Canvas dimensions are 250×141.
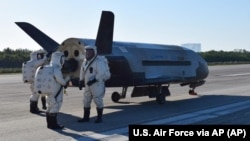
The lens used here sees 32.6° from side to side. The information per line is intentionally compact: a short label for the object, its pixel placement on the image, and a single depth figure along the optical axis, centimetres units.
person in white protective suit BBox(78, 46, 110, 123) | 1134
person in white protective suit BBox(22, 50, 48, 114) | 1334
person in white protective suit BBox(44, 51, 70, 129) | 1042
